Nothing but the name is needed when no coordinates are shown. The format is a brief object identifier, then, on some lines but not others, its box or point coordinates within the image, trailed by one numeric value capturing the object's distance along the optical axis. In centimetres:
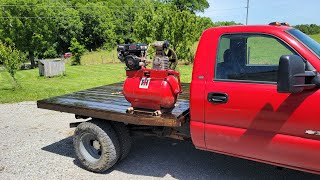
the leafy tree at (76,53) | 2641
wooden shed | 1411
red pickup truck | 228
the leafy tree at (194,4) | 5823
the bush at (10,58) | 909
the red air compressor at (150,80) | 298
